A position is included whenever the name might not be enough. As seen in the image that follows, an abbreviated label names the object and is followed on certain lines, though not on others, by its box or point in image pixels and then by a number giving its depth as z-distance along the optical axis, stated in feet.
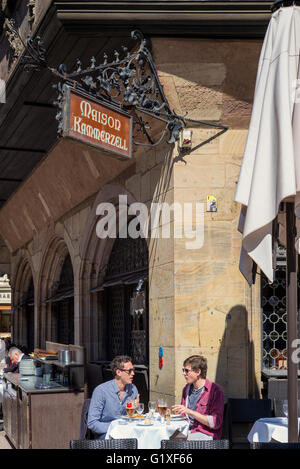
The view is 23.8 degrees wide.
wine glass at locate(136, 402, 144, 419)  21.49
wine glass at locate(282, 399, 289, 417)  20.18
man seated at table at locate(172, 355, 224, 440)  21.44
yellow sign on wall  26.55
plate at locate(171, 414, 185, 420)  21.29
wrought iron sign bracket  24.91
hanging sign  23.06
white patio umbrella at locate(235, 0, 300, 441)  16.12
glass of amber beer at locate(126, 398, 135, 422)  21.18
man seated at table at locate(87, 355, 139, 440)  21.98
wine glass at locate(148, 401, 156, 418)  21.57
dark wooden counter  27.96
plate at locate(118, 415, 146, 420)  21.12
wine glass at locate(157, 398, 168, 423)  21.18
